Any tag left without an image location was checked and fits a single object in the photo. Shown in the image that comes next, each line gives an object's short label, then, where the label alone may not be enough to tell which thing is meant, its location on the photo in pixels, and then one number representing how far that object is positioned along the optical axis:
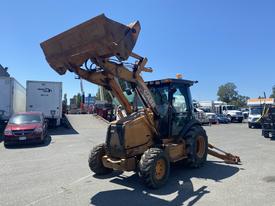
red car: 10.20
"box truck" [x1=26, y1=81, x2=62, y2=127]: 15.56
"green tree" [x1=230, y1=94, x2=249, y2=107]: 77.82
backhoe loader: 4.27
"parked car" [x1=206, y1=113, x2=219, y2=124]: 26.46
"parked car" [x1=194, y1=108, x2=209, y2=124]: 23.46
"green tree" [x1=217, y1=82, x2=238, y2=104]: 80.60
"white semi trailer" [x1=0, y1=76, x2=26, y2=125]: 13.72
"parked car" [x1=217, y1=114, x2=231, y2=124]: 27.66
